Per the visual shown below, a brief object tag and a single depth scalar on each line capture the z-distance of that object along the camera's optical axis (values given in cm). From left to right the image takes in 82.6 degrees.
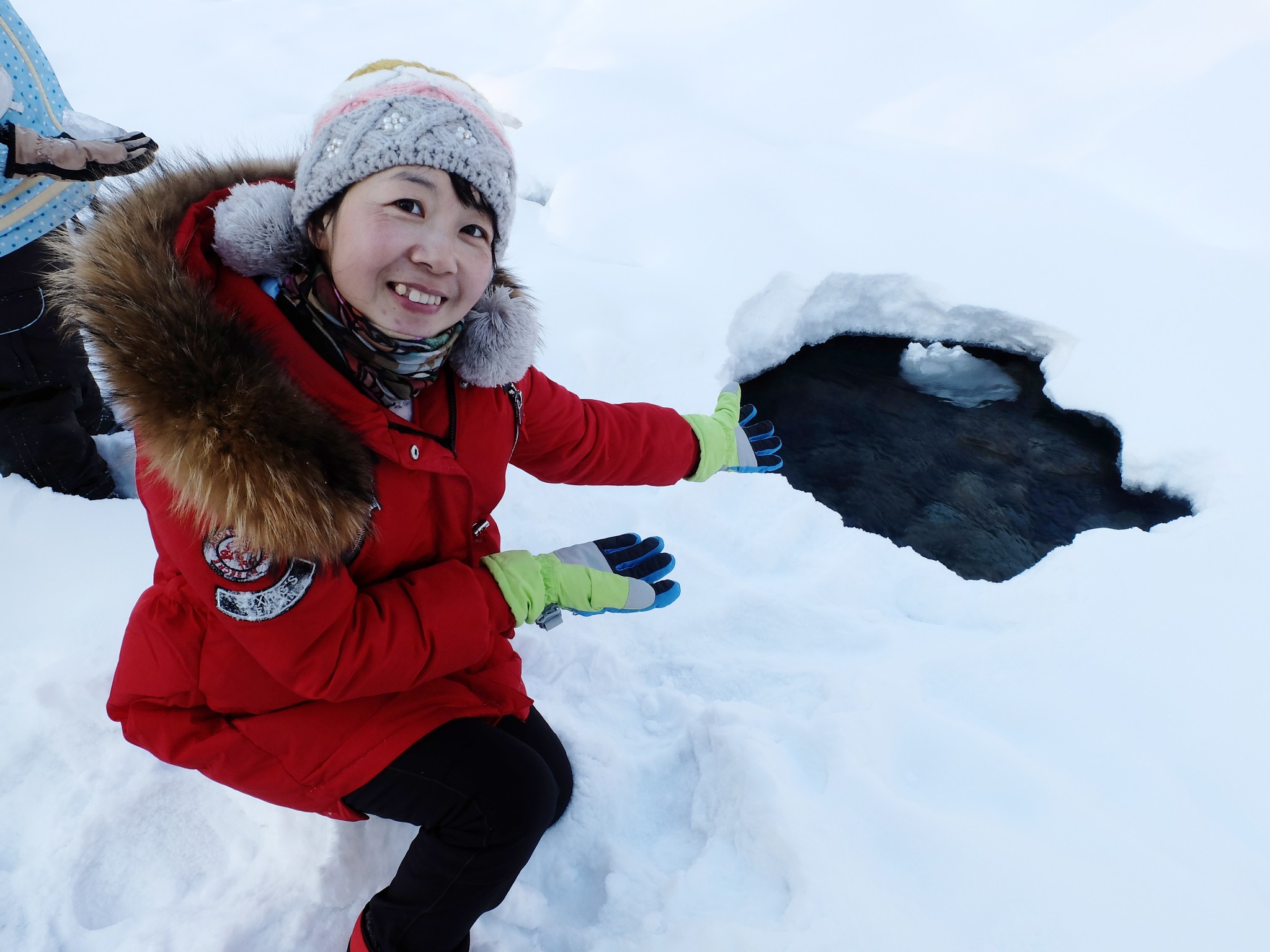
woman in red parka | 99
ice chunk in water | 346
